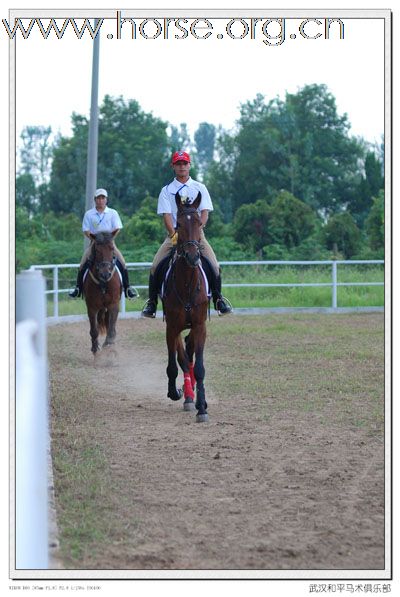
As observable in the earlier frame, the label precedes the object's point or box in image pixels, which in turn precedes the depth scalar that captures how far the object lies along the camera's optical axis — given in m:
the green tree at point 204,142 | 55.88
